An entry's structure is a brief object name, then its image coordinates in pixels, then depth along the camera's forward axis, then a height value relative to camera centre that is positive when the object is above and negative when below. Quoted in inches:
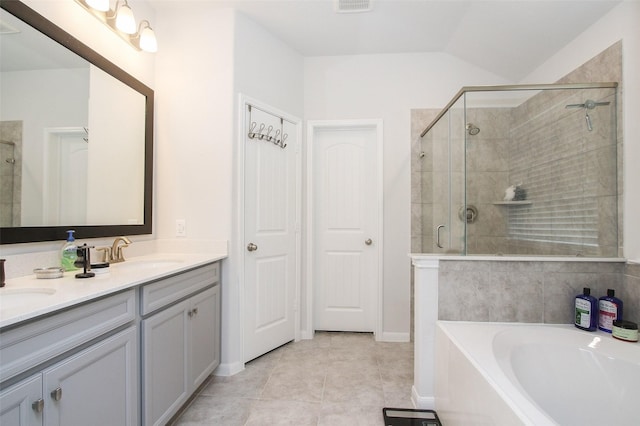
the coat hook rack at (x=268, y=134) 93.0 +27.2
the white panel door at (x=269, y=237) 92.5 -7.6
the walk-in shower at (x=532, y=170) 70.0 +12.0
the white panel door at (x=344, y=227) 118.1 -5.0
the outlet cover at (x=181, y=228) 87.6 -4.3
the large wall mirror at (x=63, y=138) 51.1 +16.2
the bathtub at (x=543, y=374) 46.8 -28.2
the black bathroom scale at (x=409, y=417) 64.7 -46.2
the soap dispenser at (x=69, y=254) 56.8 -8.0
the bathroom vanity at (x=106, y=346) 34.0 -20.3
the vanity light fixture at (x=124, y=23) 65.1 +47.1
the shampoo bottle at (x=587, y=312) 62.4 -20.8
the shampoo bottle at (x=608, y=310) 60.6 -19.9
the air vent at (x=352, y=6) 86.7 +63.5
